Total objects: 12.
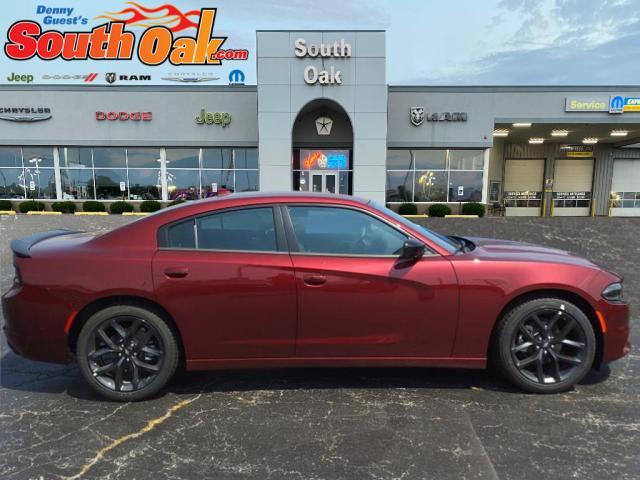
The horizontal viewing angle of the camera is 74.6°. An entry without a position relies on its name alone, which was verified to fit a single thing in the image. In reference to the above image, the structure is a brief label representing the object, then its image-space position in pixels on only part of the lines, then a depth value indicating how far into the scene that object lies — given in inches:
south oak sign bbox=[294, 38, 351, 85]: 785.6
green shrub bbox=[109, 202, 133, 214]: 854.5
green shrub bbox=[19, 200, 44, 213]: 874.1
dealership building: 809.5
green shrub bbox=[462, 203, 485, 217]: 853.2
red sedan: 121.7
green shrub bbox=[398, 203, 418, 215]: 855.1
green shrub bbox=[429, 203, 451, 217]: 854.5
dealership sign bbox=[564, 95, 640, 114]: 860.0
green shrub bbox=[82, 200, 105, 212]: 861.2
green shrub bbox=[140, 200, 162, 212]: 881.5
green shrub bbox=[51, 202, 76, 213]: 872.3
